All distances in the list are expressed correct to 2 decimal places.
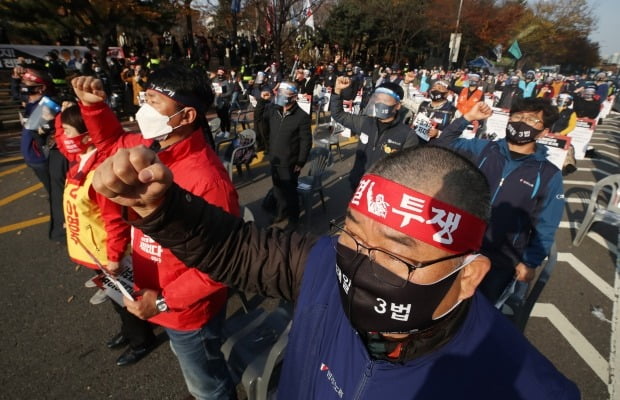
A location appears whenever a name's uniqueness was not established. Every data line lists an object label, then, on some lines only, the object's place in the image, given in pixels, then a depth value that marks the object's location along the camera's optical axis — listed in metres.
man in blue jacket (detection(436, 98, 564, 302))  2.73
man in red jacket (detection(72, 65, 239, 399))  1.84
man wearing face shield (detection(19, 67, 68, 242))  3.24
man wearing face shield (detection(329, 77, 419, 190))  3.89
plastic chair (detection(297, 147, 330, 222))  5.39
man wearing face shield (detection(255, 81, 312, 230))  5.06
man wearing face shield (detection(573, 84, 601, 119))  9.99
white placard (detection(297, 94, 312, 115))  9.41
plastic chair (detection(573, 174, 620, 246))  4.95
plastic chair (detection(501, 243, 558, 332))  2.64
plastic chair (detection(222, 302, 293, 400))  1.91
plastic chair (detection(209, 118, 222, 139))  7.67
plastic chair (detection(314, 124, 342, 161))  7.66
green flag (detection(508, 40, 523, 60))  28.39
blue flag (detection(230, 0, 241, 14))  16.98
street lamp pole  22.56
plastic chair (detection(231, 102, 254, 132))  10.06
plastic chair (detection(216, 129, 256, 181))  6.35
